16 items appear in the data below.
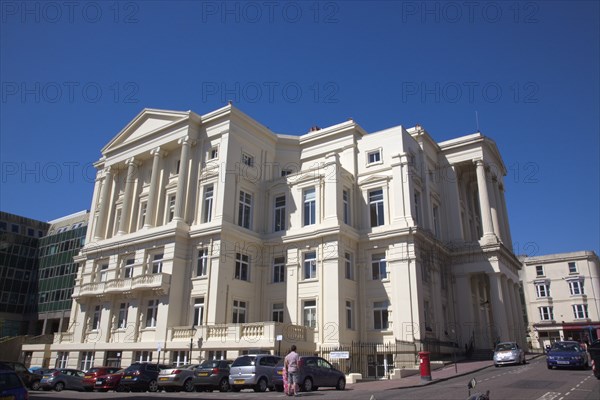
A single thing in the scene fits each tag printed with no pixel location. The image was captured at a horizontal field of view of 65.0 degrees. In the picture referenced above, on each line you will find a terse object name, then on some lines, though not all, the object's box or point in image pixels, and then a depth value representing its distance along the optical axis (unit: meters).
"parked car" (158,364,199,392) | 21.36
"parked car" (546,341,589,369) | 23.91
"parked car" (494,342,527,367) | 27.45
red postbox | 21.47
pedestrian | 16.23
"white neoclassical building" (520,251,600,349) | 65.31
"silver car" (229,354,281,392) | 19.36
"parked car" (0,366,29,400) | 11.96
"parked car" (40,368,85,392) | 26.22
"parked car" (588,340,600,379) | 17.61
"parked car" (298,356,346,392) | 18.69
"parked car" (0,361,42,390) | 26.29
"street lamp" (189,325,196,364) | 28.81
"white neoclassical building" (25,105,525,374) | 31.66
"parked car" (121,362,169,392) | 22.59
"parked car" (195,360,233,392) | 20.59
